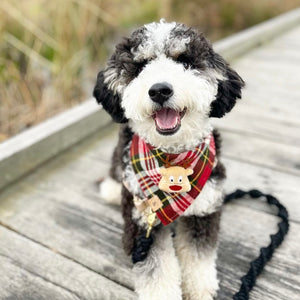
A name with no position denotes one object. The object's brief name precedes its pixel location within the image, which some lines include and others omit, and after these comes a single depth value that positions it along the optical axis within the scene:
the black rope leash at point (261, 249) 0.59
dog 0.54
